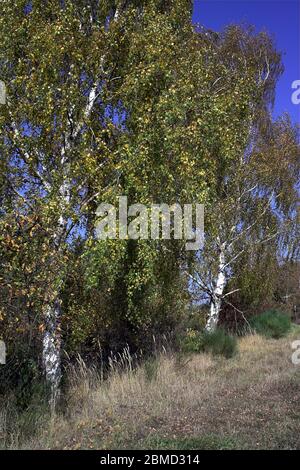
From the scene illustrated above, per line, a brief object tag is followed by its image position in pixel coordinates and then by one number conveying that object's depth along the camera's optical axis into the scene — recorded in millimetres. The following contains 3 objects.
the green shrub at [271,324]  19406
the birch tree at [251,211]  17031
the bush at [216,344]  13516
